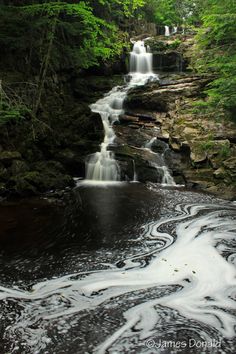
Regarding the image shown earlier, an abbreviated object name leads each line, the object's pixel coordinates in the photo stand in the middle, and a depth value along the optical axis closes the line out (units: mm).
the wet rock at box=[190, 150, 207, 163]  15359
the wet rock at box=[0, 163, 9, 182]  12336
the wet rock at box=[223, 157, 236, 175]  14227
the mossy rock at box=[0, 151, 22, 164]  12795
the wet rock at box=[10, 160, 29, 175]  12734
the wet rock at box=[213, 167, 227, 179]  14305
